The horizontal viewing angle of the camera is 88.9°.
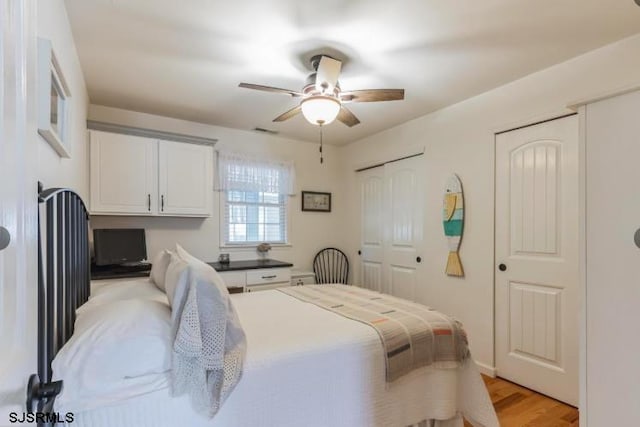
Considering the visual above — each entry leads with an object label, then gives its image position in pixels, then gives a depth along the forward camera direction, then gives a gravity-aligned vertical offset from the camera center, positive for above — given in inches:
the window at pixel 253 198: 151.6 +7.5
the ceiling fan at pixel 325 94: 84.7 +32.6
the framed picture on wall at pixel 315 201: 174.7 +6.7
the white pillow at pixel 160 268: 78.4 -13.8
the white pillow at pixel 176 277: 51.4 -10.8
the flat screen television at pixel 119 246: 113.8 -11.6
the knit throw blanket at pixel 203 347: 47.8 -20.4
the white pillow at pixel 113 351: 43.0 -19.2
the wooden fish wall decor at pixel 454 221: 120.0 -2.8
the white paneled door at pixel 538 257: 92.2 -13.4
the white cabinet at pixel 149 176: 114.3 +14.0
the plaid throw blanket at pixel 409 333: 63.8 -24.9
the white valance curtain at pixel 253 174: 150.2 +19.2
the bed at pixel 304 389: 44.8 -28.3
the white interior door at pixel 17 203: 17.8 +0.6
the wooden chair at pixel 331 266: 176.9 -28.8
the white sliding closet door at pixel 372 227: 161.5 -6.8
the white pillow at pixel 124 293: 67.6 -17.9
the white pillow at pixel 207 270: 55.1 -10.0
